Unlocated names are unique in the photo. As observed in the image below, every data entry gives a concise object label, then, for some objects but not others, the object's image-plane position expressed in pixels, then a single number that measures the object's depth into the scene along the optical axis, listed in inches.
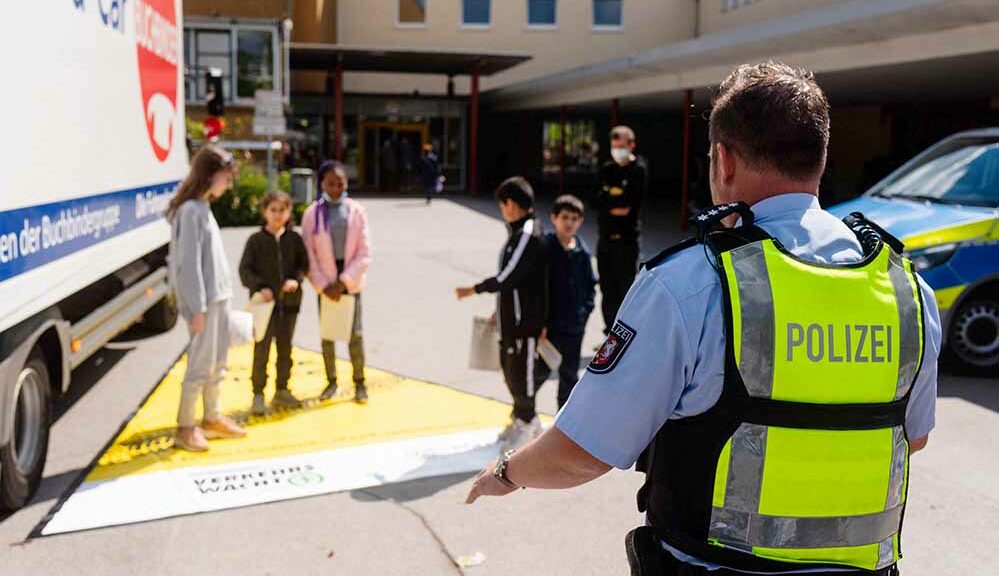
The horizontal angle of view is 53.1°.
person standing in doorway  1071.0
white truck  172.2
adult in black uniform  321.1
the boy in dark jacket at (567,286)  233.3
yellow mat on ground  199.2
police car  308.0
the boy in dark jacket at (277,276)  258.4
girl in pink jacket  269.6
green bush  778.2
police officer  70.4
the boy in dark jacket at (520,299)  225.1
